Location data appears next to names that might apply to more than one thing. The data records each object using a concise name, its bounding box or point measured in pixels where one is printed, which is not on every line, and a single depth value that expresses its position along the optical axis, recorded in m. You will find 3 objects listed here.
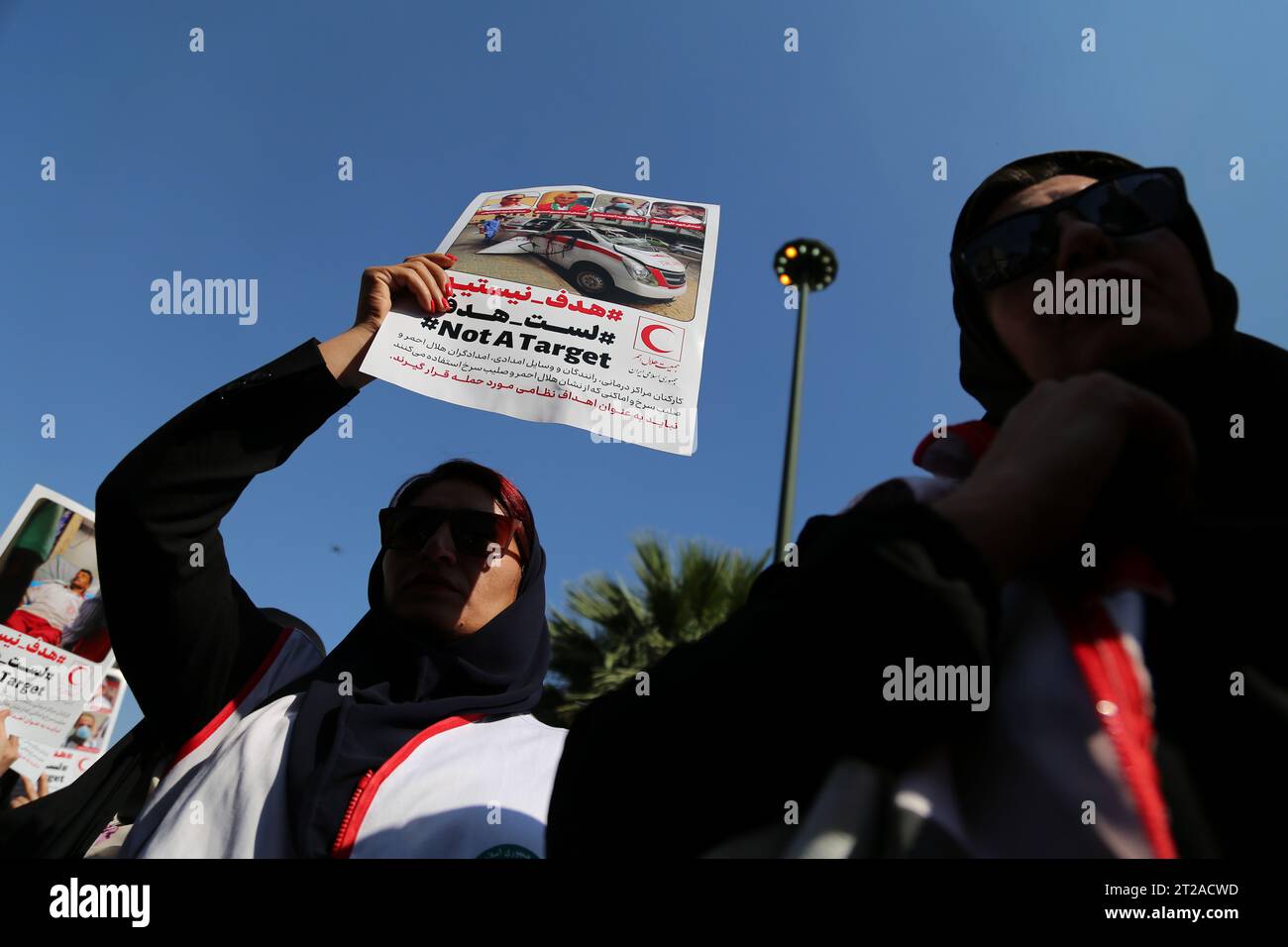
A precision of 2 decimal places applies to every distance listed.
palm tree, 6.59
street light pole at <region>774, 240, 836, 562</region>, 6.51
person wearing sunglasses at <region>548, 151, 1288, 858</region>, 0.53
